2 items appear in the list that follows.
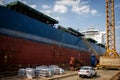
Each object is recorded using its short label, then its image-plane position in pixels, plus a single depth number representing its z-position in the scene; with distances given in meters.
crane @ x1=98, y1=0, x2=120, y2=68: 23.64
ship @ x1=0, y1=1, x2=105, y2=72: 12.05
